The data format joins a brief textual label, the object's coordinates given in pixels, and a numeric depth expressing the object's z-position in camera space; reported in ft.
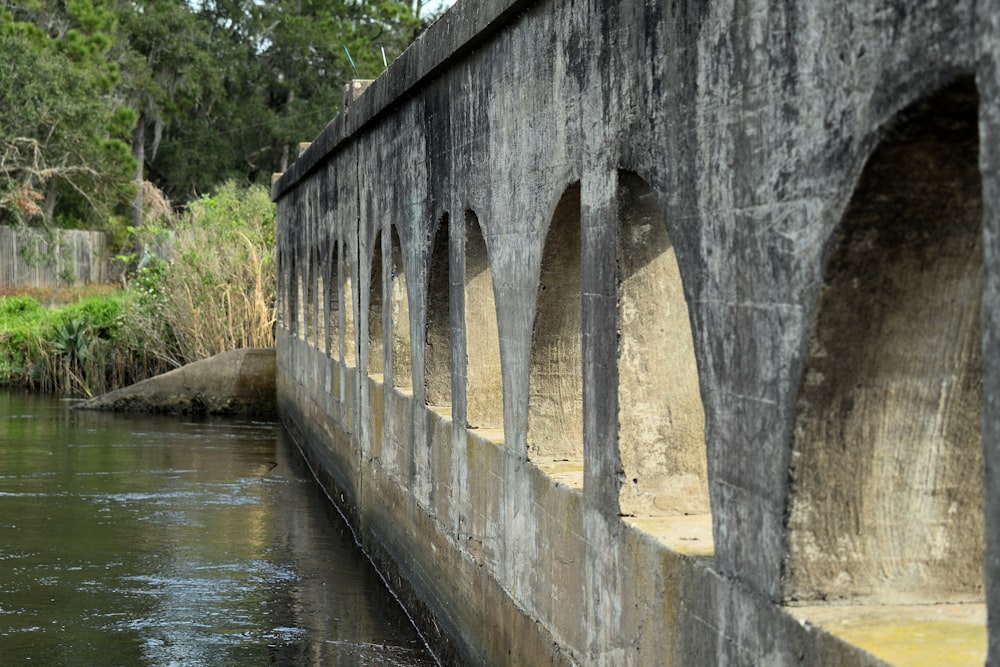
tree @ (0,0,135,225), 102.58
